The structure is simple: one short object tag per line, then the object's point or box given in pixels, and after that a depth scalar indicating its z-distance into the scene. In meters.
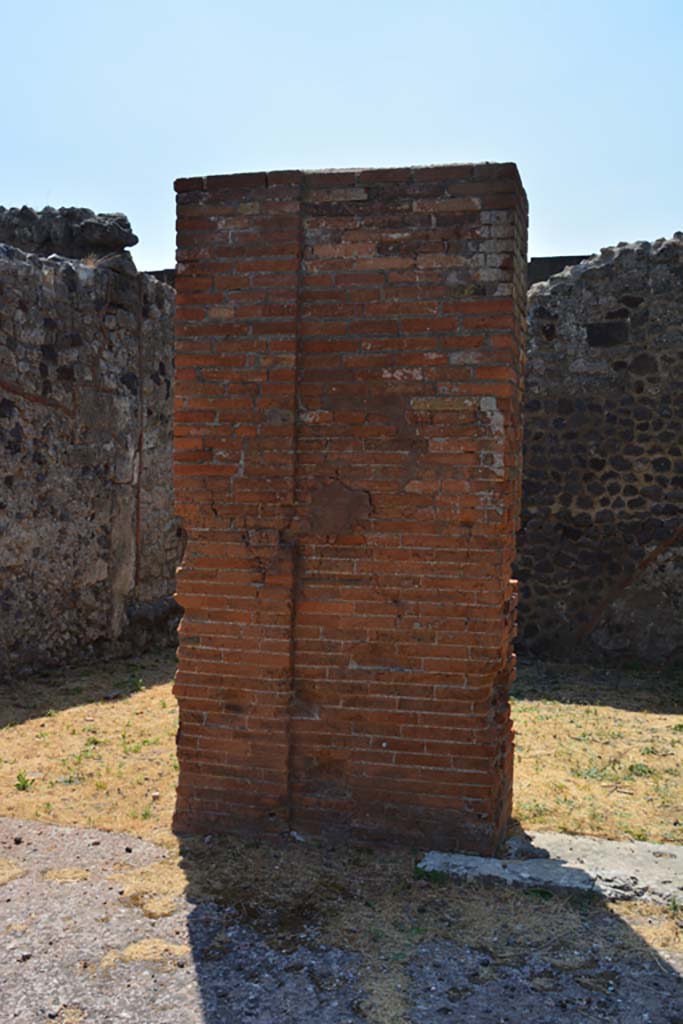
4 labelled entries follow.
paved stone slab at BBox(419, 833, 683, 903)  3.88
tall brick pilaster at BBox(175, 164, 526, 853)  4.23
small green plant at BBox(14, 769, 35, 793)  5.29
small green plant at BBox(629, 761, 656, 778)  5.83
